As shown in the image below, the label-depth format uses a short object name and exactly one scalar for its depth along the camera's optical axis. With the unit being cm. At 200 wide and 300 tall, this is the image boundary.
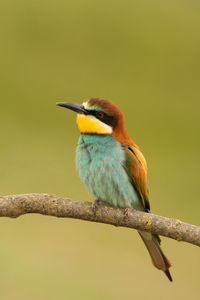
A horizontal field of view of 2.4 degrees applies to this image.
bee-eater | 552
